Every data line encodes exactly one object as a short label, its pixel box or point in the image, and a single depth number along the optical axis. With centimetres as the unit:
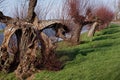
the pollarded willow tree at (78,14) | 1770
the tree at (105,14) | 3214
